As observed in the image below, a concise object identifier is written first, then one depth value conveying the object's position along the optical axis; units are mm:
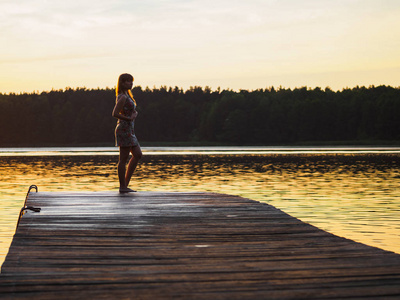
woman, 9312
